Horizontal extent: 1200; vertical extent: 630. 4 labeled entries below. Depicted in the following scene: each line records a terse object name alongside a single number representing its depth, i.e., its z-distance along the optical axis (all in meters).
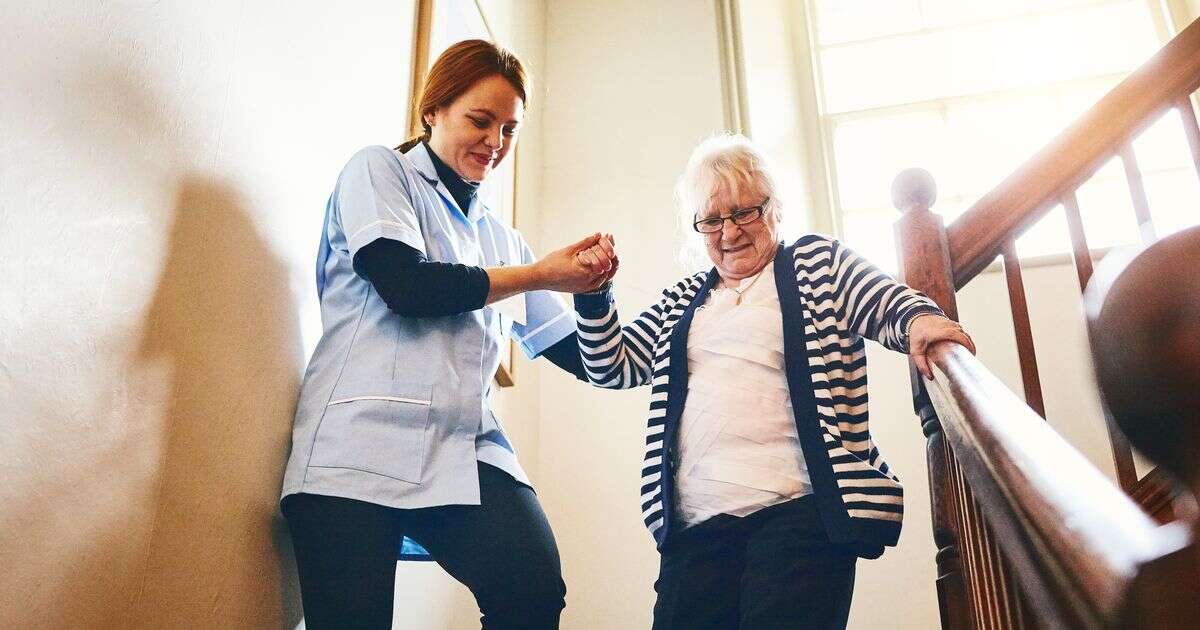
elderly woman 1.25
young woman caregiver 1.17
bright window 3.20
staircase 0.37
